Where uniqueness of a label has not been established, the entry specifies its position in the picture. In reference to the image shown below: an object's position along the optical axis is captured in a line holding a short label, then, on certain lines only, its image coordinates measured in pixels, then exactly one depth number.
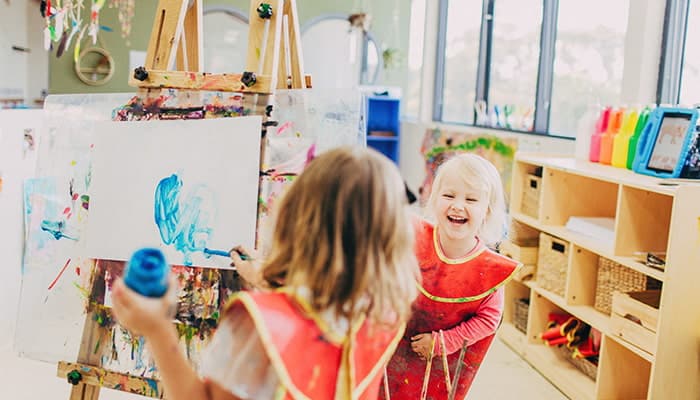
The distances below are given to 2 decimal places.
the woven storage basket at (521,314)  3.55
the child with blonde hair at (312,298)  1.09
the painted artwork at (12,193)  3.16
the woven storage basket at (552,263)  3.16
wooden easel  1.97
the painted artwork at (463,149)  4.30
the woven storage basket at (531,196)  3.40
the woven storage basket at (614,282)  2.78
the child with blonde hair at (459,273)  1.81
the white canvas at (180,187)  1.94
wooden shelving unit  2.35
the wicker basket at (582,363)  2.99
